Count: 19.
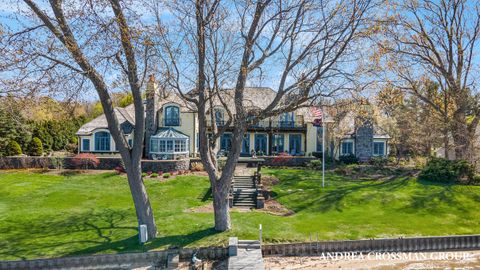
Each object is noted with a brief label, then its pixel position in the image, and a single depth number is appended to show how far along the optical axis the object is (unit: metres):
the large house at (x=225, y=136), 32.41
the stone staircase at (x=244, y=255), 12.29
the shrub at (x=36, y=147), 32.31
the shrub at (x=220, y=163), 27.18
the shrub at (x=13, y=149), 29.69
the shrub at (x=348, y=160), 32.94
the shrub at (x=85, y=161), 28.23
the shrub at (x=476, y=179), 24.08
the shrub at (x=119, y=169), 27.44
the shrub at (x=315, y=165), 29.83
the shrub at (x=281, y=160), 30.97
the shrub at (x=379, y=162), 30.75
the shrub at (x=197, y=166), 28.32
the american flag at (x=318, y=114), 23.80
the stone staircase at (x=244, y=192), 20.28
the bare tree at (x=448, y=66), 25.59
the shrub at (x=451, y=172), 24.64
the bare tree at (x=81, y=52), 11.54
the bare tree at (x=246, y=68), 13.45
